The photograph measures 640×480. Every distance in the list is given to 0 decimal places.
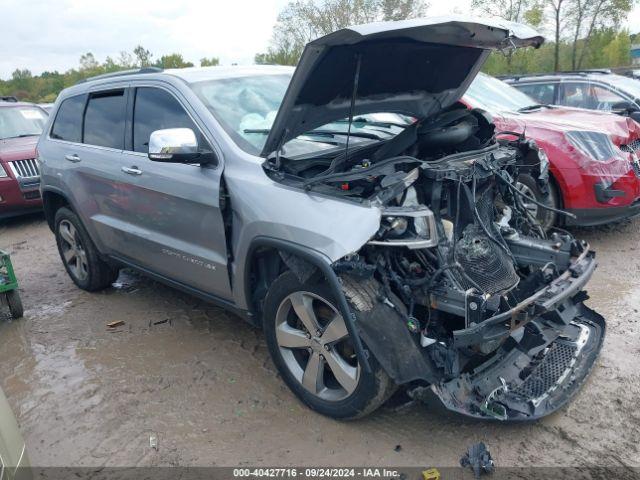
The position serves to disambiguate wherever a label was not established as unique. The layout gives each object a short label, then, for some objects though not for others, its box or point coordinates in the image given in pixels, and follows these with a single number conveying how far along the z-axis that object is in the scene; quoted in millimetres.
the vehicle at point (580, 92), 8516
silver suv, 2668
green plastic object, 4703
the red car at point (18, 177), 8203
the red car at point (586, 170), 5234
